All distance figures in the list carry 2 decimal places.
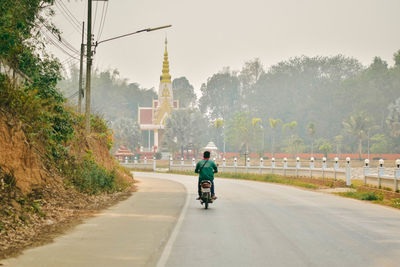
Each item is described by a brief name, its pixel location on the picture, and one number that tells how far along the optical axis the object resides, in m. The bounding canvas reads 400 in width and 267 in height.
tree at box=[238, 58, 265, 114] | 135.88
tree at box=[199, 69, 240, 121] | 135.75
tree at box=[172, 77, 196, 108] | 147.54
